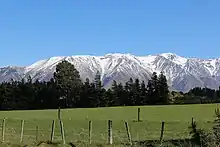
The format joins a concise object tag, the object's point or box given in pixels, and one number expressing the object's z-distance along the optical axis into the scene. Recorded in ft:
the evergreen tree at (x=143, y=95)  417.08
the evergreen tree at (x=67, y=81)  427.62
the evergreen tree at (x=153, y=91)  413.18
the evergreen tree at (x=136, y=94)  422.82
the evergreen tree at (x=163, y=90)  406.78
